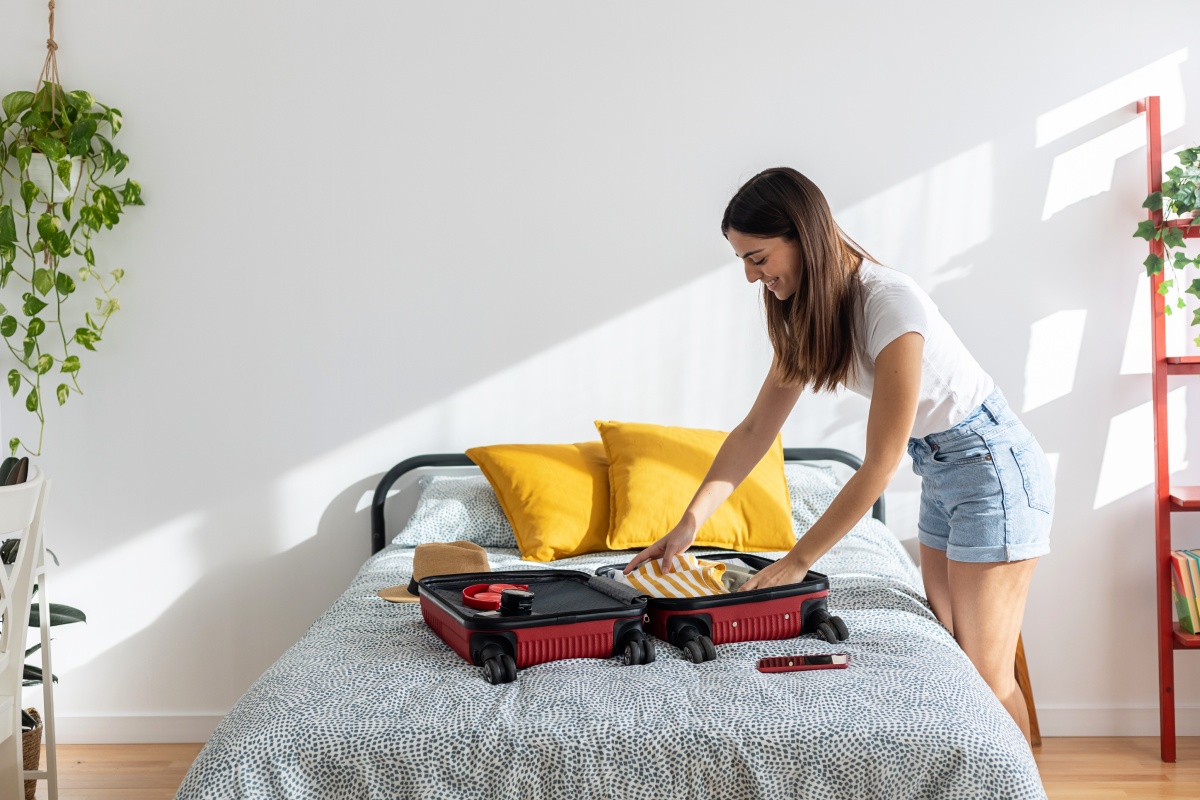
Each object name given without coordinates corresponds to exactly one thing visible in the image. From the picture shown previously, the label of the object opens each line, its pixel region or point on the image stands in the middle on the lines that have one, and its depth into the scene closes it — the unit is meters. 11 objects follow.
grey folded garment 1.77
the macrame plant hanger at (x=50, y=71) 2.84
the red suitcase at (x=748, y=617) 1.63
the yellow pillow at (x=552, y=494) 2.52
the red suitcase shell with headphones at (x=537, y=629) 1.52
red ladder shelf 2.69
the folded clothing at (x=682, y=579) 1.72
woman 1.69
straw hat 2.04
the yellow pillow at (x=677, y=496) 2.53
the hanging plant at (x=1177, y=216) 2.61
